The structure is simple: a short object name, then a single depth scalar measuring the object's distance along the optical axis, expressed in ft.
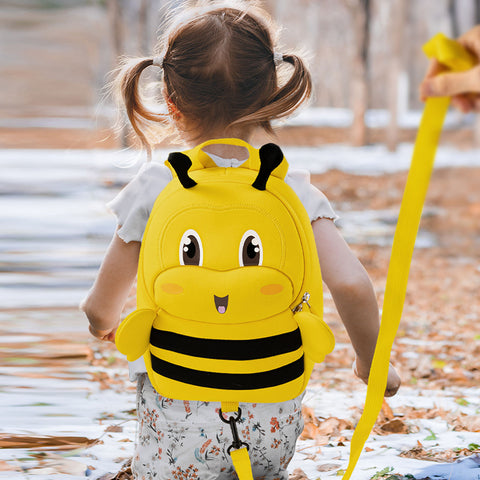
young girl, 5.77
